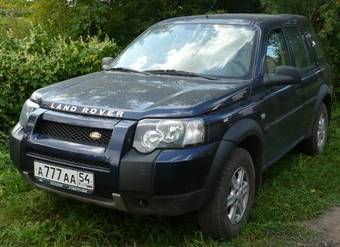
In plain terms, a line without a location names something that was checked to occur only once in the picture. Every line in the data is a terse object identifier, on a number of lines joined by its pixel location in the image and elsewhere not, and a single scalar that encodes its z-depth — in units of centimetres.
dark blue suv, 348
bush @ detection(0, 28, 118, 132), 601
